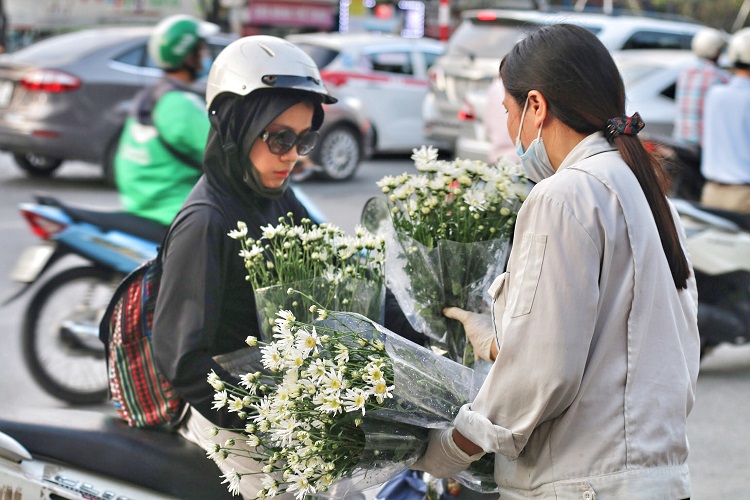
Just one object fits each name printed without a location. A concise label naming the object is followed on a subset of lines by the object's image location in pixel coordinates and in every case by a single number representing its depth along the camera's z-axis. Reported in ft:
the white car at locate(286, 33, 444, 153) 43.29
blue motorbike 15.92
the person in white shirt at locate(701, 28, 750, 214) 21.57
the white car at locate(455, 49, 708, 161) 33.27
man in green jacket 15.92
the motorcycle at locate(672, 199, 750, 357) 18.51
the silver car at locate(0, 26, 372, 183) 33.96
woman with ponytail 5.82
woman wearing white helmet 7.38
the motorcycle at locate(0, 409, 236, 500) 7.80
